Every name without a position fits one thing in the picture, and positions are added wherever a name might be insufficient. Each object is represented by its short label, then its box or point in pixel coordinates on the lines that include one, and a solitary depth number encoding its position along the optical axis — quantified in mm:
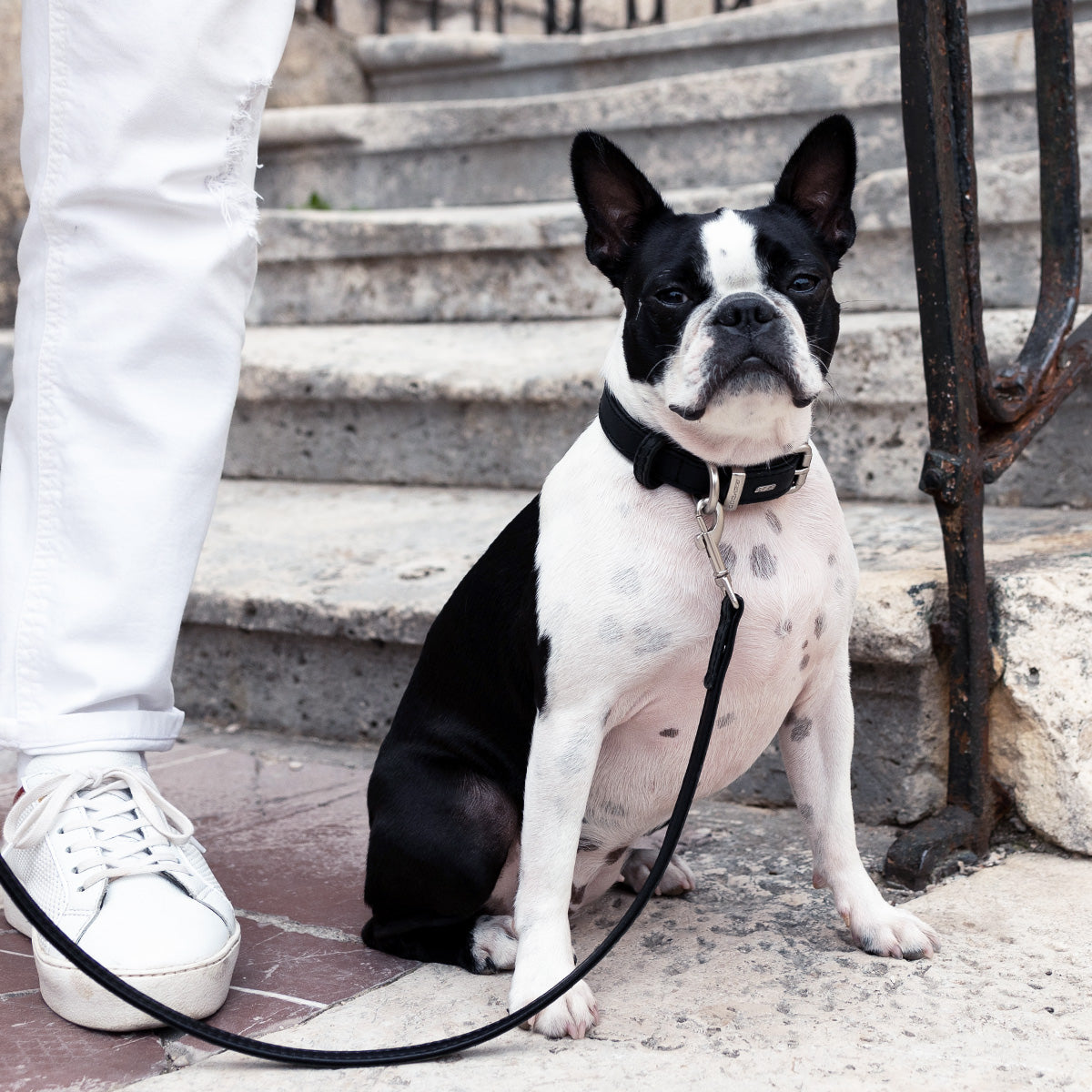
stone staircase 2039
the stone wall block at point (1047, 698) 1903
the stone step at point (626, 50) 4266
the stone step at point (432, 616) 1943
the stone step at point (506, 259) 2834
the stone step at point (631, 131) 3518
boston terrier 1501
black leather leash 1292
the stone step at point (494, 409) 2576
